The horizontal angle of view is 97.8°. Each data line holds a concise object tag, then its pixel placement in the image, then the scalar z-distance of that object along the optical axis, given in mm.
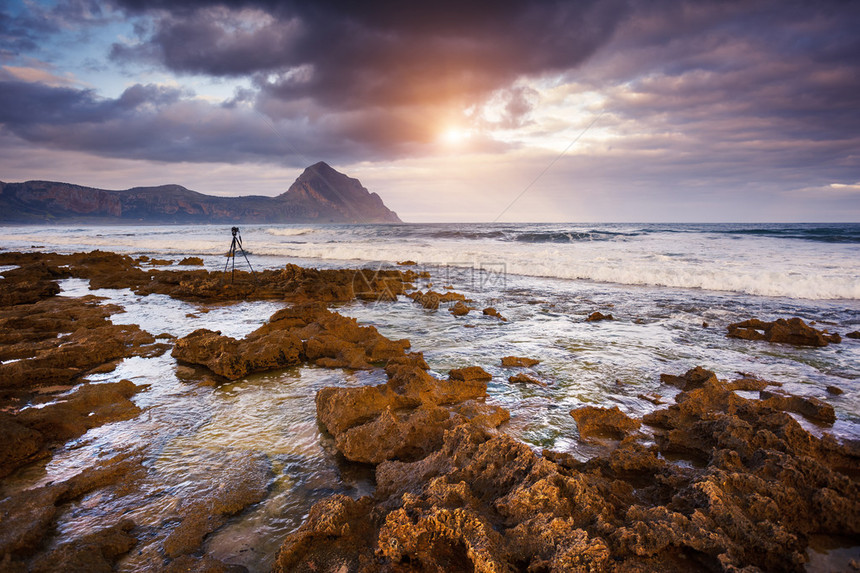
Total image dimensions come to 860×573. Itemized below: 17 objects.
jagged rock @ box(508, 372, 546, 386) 5305
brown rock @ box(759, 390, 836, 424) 4086
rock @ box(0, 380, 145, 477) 3359
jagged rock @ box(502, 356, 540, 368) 5984
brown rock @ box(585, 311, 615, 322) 8680
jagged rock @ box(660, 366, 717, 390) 4969
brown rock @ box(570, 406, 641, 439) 3982
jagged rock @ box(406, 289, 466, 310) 10250
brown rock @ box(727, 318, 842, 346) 6742
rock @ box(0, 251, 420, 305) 11383
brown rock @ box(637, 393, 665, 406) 4675
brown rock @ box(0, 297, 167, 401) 5016
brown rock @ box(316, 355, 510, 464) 3479
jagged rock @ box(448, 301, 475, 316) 9508
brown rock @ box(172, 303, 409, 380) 5578
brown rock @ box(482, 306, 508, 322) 9312
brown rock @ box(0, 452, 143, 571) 2350
